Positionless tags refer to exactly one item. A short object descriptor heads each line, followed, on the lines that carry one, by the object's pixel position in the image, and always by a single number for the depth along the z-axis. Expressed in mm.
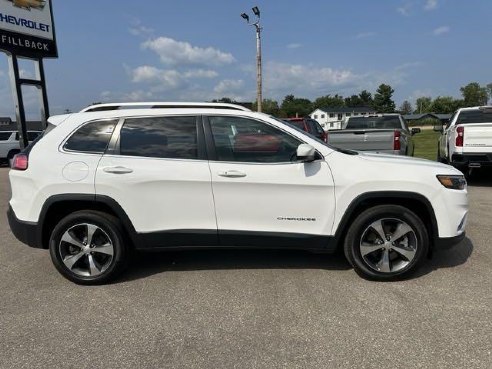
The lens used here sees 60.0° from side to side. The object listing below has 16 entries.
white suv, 4199
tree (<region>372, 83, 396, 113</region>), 112688
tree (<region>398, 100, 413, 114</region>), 161250
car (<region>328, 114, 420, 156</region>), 9594
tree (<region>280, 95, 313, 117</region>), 128663
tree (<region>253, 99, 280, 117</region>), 136625
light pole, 22594
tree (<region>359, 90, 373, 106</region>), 138175
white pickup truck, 8953
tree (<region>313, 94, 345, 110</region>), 149750
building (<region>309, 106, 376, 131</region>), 112856
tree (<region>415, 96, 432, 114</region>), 140375
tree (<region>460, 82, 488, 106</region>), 125725
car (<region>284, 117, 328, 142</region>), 14984
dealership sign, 12484
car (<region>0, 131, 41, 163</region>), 19812
